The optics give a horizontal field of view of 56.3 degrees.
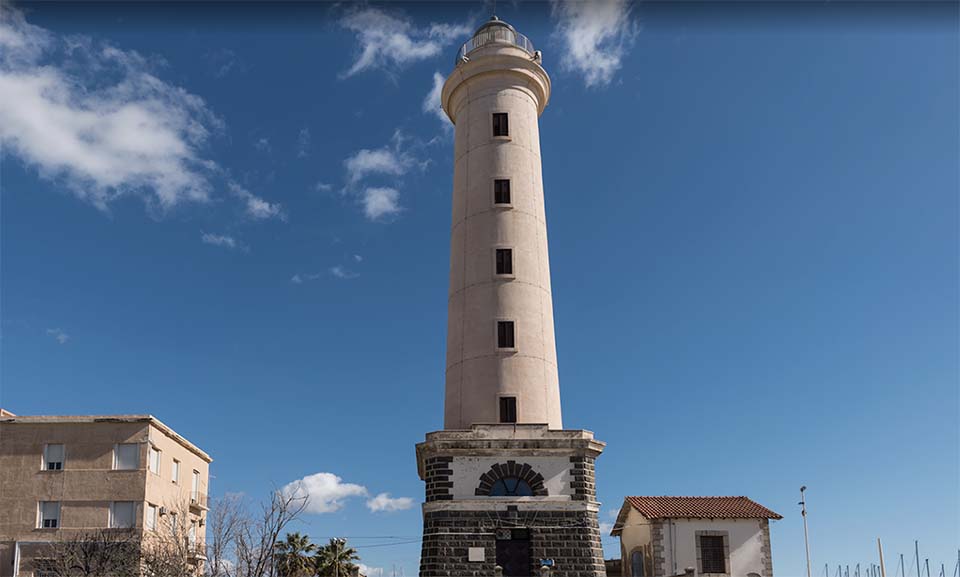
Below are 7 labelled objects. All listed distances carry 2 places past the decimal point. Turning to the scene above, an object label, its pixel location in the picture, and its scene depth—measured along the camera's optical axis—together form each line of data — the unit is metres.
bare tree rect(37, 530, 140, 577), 37.53
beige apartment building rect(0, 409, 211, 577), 40.34
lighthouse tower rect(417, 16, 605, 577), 30.78
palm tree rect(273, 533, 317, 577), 51.03
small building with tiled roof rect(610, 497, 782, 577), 38.59
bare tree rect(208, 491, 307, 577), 30.58
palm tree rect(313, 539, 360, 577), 54.97
